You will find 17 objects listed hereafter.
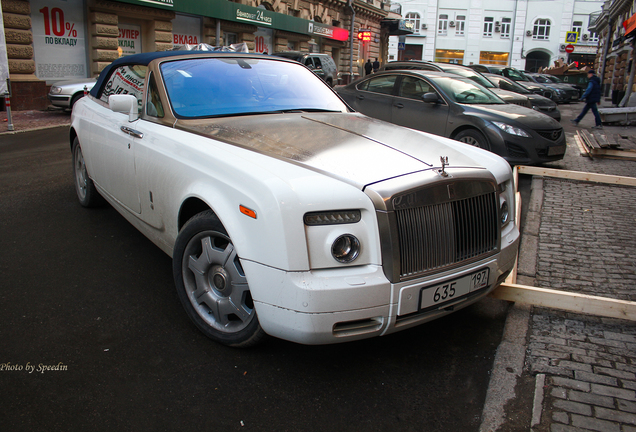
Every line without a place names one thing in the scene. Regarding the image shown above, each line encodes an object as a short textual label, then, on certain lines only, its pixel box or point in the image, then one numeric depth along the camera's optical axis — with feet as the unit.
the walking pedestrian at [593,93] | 49.32
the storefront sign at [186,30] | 72.02
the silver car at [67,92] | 45.14
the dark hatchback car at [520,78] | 69.68
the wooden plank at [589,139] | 31.73
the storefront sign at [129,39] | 63.67
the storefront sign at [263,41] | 91.20
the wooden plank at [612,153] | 31.69
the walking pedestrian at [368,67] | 123.94
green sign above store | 66.23
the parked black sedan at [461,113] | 25.12
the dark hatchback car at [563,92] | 85.02
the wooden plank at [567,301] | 10.05
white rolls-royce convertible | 7.60
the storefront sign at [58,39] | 53.31
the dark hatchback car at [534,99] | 47.65
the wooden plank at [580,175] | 19.03
